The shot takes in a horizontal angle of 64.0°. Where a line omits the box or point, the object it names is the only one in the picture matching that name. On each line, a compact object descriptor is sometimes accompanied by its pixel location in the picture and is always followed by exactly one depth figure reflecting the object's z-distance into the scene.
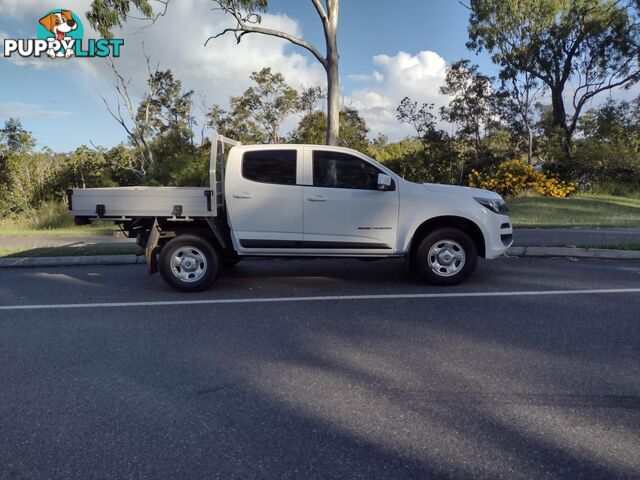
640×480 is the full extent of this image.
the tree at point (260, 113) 28.73
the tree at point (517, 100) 26.55
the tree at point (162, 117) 27.50
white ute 6.91
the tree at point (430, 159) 24.72
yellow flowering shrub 20.84
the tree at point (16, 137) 33.16
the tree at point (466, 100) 25.69
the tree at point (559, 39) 25.64
